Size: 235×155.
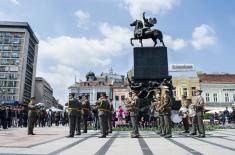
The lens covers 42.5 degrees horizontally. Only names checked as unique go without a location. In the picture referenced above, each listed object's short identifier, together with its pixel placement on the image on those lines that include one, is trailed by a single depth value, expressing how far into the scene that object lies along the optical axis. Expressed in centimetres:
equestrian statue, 2166
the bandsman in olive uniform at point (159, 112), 1307
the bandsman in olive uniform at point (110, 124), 1584
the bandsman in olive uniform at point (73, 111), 1281
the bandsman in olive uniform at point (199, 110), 1238
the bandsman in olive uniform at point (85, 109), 1562
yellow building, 6838
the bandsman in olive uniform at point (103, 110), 1250
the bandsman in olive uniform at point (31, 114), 1422
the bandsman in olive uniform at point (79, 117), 1355
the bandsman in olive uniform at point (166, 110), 1247
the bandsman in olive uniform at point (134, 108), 1225
